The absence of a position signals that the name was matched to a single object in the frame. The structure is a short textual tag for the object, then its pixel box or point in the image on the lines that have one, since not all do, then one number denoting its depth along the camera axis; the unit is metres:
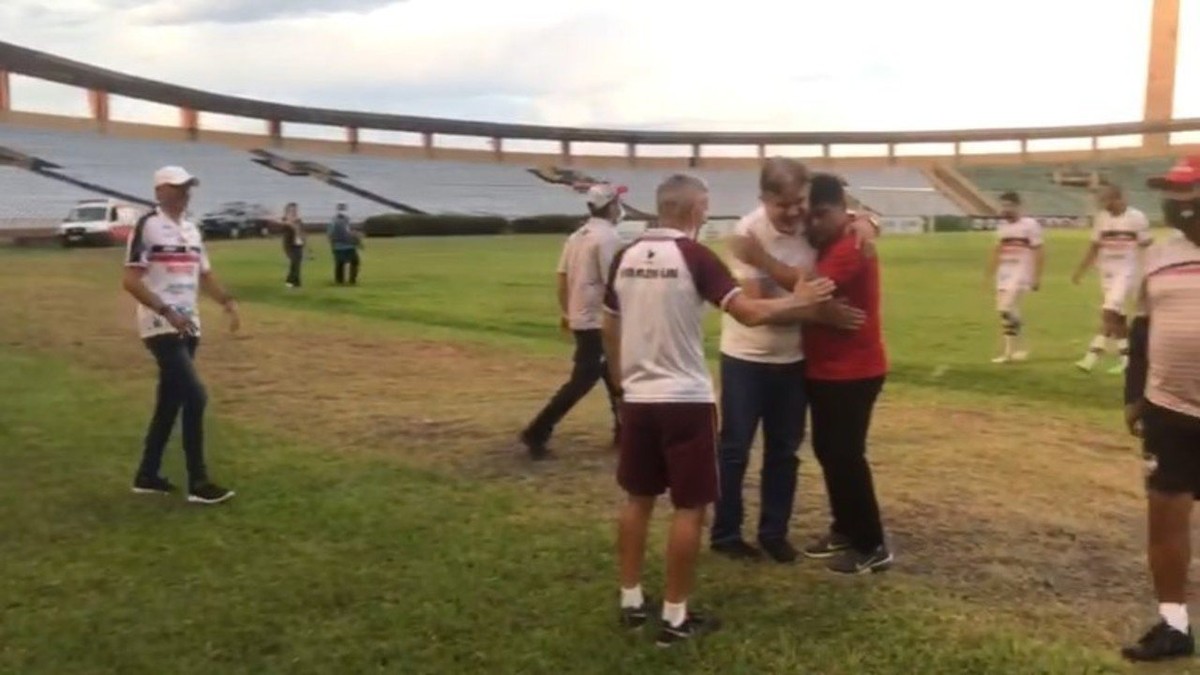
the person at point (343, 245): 23.95
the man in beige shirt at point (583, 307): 8.38
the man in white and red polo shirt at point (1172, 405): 4.78
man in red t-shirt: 5.72
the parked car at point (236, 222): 45.06
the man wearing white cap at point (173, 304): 7.10
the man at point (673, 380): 5.08
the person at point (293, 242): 23.88
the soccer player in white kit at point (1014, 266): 14.32
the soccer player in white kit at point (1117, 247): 13.00
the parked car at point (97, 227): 38.19
